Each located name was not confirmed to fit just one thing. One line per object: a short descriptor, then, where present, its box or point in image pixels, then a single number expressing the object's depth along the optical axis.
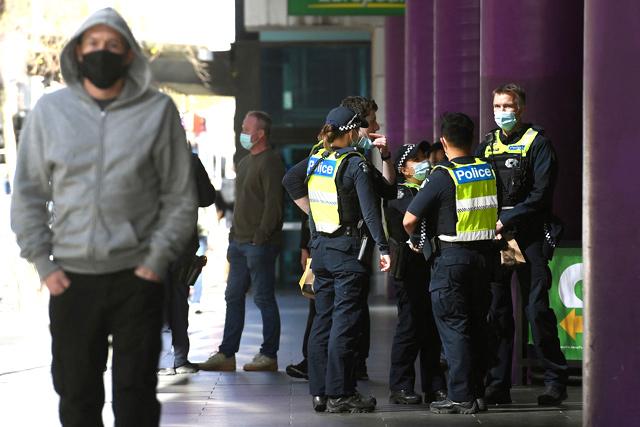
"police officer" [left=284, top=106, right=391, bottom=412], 18.37
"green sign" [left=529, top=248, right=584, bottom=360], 20.92
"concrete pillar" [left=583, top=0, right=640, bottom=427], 13.93
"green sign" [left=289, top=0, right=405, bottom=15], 34.84
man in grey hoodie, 11.69
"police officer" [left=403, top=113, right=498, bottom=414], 17.81
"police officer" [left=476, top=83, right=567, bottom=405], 18.97
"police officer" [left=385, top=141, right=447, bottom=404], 19.30
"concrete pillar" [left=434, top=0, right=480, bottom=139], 28.61
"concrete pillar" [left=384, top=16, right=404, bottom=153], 40.47
